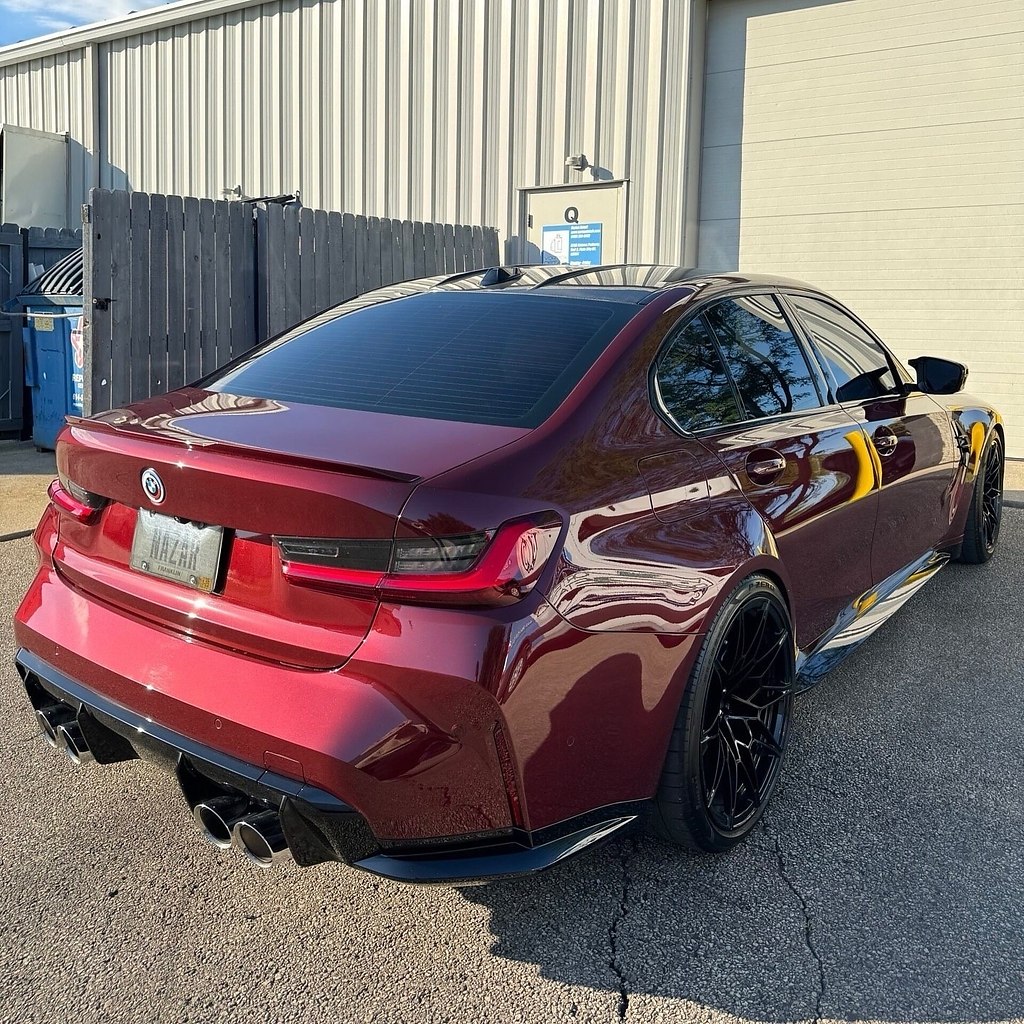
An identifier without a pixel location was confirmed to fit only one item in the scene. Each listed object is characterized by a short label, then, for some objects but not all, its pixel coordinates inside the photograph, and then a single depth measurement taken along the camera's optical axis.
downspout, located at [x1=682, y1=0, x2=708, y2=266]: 9.66
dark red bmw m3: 1.95
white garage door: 8.72
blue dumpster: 8.17
